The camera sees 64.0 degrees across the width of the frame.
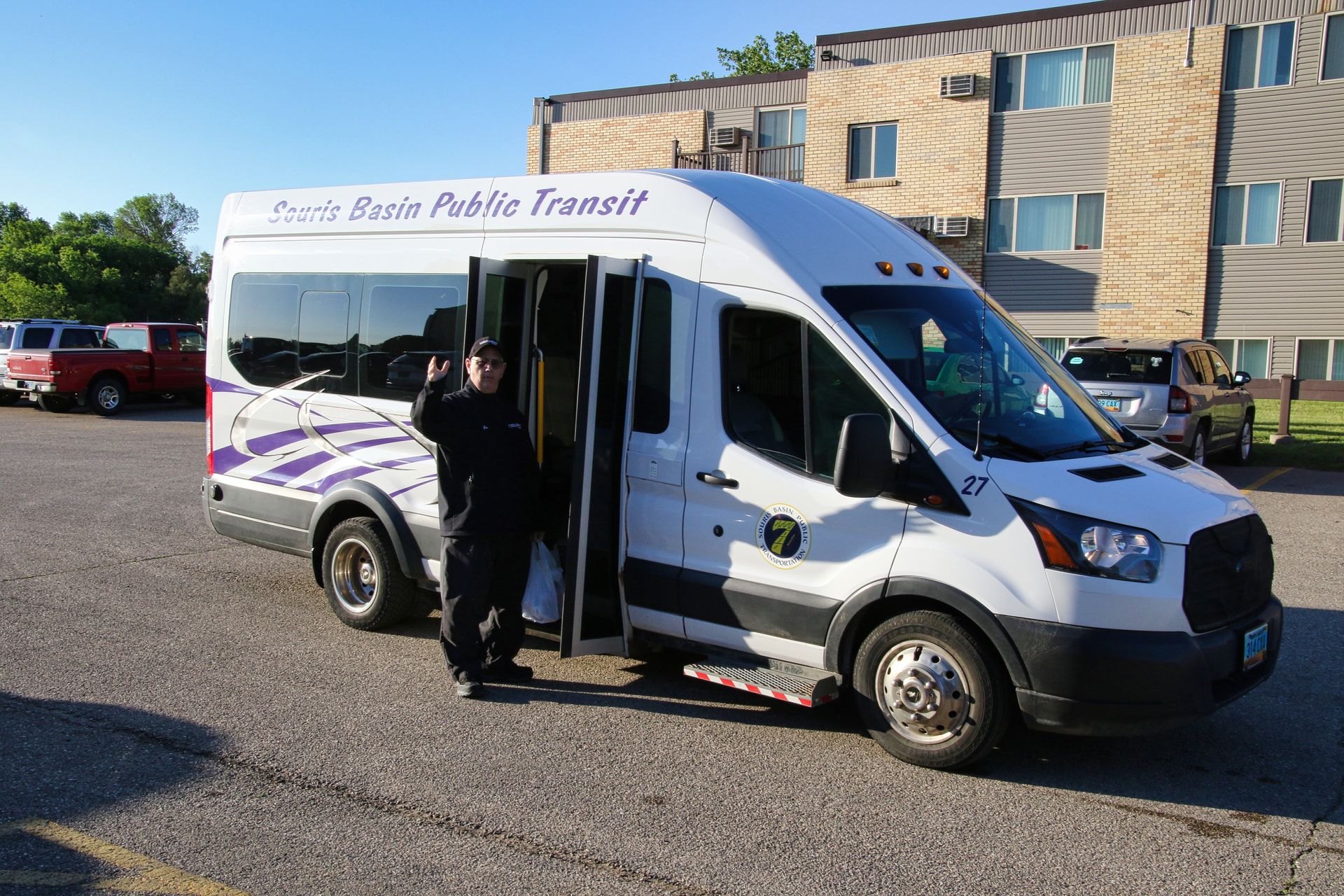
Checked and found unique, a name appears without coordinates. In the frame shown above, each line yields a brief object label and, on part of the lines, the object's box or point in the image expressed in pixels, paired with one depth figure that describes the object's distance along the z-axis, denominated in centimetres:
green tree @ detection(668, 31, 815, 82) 5312
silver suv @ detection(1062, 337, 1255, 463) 1280
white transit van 434
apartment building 2405
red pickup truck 2236
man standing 557
